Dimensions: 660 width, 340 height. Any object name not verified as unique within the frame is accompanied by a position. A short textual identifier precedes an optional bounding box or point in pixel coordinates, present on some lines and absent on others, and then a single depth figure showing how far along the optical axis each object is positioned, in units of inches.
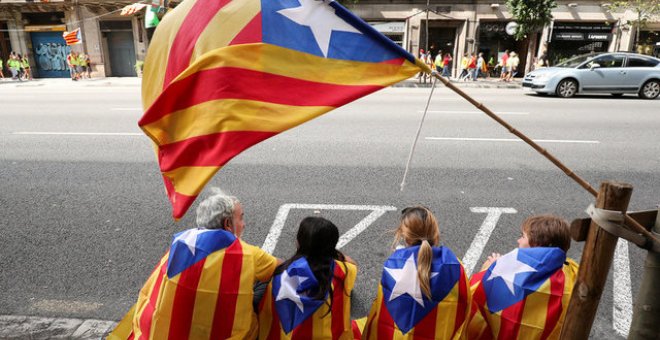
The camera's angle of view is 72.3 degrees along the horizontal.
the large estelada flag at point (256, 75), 87.8
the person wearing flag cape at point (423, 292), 89.5
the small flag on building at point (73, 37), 910.3
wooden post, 66.3
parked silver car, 574.6
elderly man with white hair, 90.3
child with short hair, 91.8
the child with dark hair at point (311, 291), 91.3
